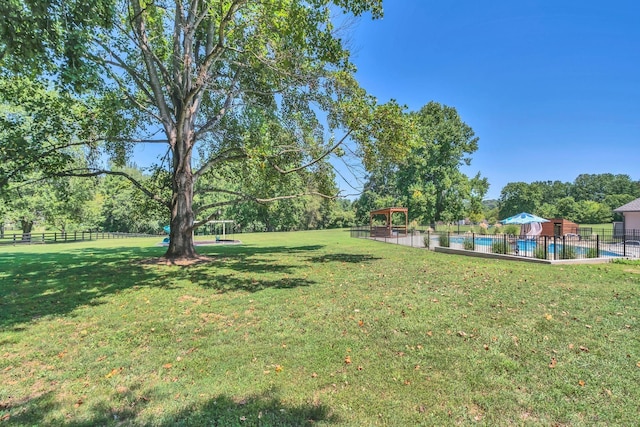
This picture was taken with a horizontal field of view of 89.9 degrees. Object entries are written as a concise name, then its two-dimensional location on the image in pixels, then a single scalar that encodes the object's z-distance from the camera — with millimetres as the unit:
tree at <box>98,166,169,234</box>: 51000
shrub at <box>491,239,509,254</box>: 13656
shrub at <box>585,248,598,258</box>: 12289
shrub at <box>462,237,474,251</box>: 15210
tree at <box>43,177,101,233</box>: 29823
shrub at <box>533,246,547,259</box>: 11867
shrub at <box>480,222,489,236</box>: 29078
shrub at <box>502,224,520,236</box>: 27500
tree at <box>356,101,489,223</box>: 39469
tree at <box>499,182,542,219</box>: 68750
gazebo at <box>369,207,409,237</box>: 27359
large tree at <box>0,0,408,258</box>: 8914
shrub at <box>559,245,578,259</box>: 11922
